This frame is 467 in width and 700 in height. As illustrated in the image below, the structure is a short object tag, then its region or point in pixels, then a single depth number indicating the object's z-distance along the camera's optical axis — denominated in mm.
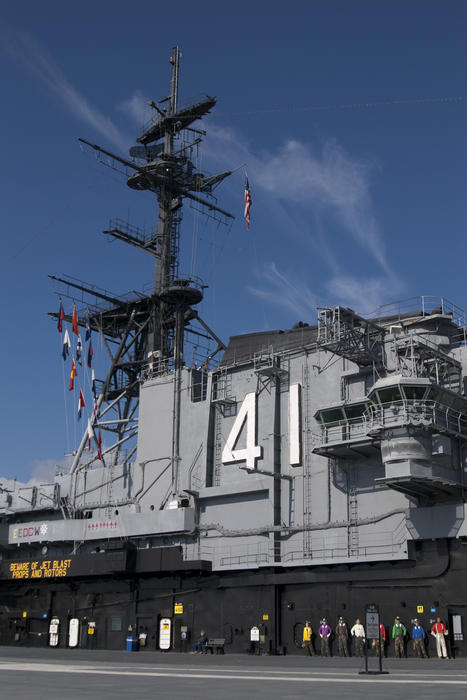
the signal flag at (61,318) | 45806
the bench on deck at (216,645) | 33000
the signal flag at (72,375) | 44938
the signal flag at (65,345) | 45844
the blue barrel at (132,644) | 36438
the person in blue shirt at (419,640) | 27609
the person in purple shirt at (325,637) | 29984
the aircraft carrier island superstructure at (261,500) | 29047
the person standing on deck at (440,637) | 27125
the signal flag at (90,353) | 46625
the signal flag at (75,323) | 45700
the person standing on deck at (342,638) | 29484
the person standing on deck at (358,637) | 28891
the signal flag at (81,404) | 44531
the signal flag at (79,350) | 45947
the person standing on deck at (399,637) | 28172
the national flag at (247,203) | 44281
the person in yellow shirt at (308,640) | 30547
